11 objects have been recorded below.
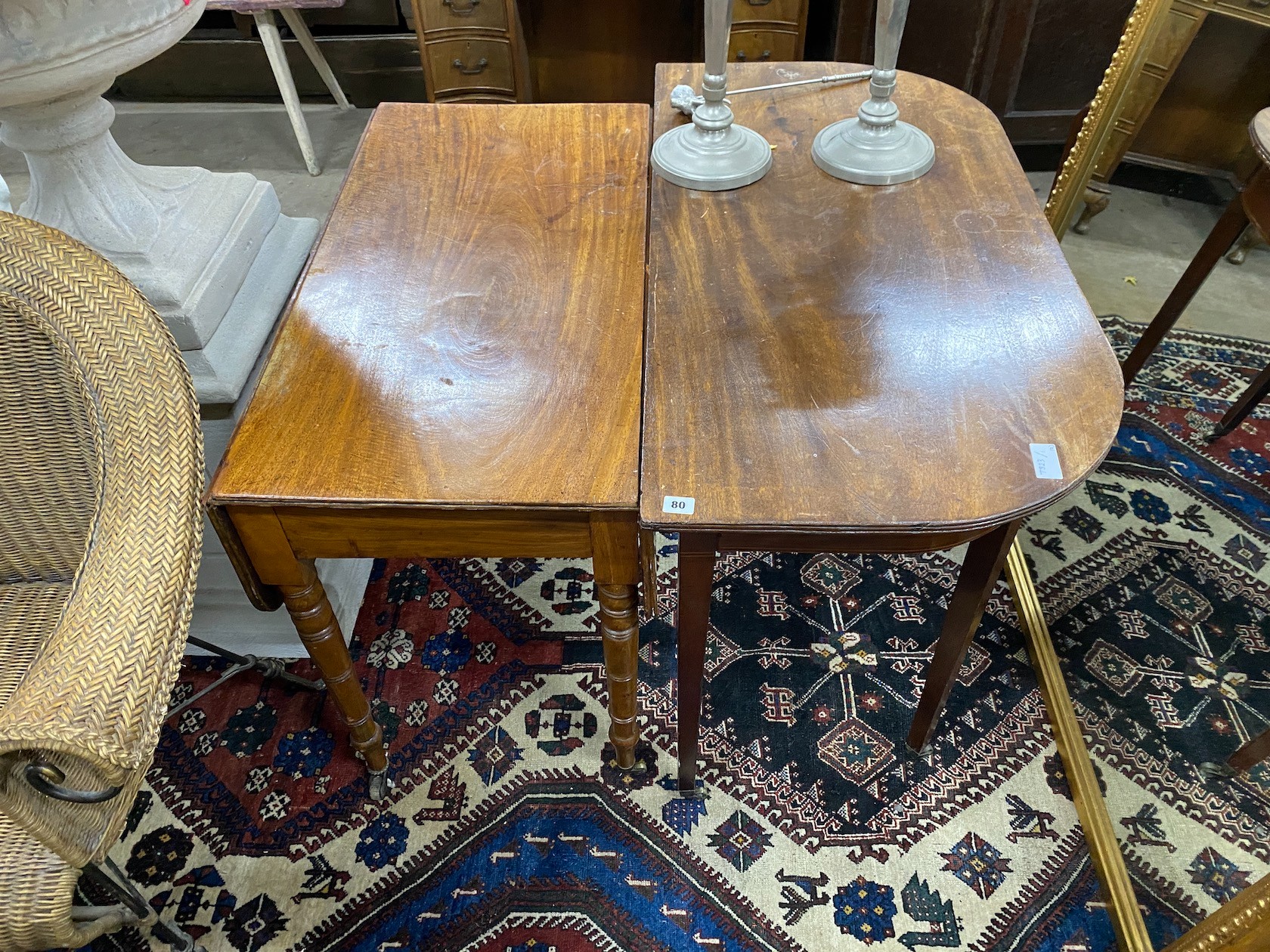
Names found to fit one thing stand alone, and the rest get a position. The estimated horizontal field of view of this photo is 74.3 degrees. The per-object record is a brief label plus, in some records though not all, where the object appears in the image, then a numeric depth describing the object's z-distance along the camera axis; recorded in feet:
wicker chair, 2.42
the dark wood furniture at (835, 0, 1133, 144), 7.63
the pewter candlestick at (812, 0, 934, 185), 3.84
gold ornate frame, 3.91
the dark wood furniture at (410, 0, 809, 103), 7.80
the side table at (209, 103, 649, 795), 2.91
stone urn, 3.26
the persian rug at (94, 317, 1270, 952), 4.01
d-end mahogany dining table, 2.73
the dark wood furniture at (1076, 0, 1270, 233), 7.04
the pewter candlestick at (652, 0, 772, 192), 3.84
